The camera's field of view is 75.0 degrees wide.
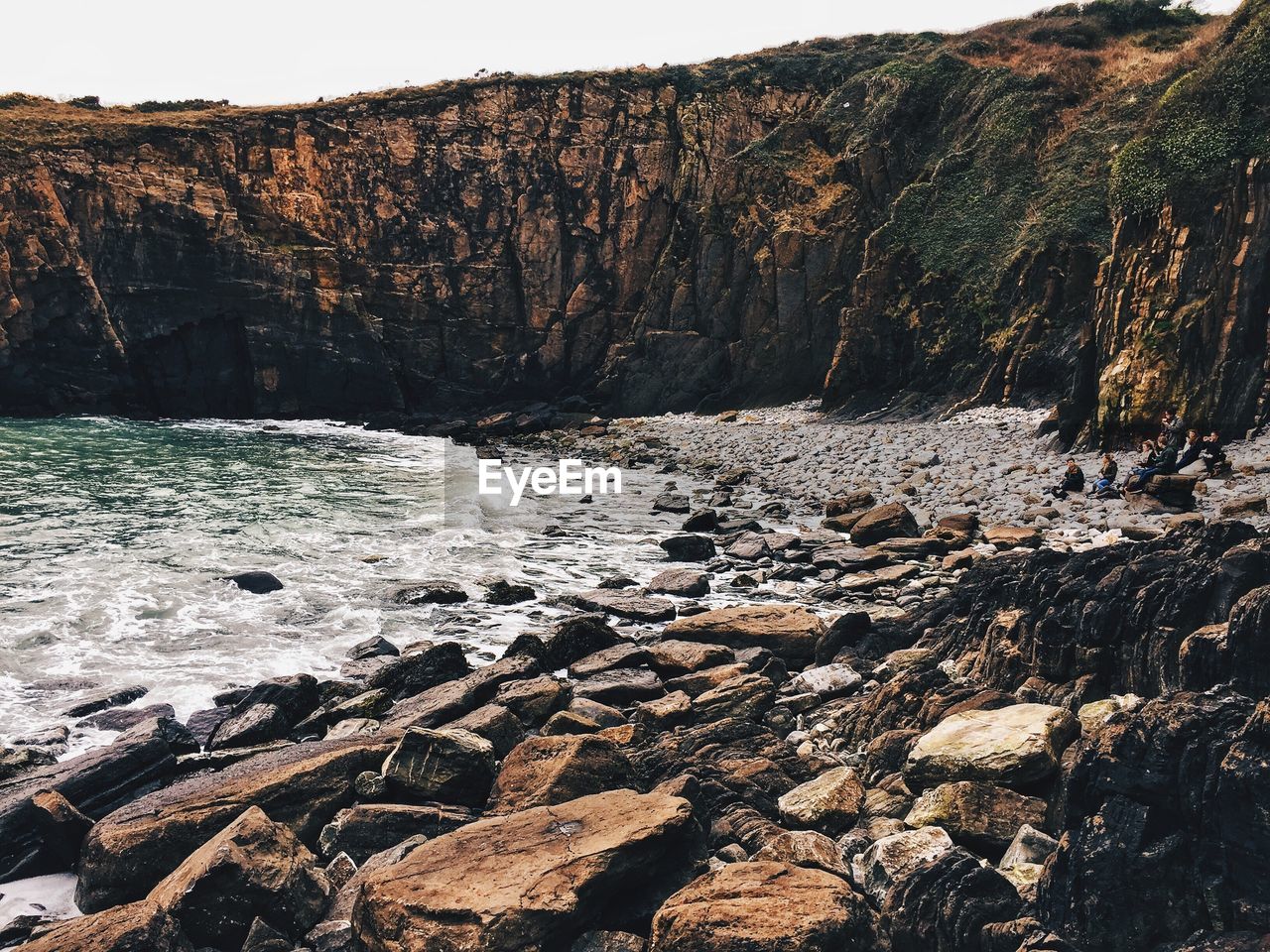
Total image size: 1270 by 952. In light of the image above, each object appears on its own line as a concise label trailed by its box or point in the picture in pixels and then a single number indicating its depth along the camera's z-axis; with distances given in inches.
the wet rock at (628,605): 493.0
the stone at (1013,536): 589.3
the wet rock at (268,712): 331.3
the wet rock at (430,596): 533.6
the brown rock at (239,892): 207.3
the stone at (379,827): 244.4
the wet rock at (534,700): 335.9
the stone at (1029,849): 194.9
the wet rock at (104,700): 362.6
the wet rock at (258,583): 552.4
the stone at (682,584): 540.7
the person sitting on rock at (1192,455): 678.5
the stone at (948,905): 174.2
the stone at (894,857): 192.9
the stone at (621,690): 358.0
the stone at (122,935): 197.2
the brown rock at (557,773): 246.5
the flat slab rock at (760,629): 404.8
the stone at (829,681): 337.7
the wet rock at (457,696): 327.9
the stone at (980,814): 205.6
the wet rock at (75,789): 254.7
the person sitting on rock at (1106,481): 673.9
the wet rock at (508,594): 535.2
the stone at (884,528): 656.4
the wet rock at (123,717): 350.0
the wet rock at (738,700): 323.9
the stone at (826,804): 230.1
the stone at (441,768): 265.3
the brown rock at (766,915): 171.2
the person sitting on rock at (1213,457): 655.1
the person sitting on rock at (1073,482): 704.4
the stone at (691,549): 644.1
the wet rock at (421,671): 377.7
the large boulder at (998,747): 217.9
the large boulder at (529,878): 180.2
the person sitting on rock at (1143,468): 664.4
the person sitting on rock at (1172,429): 692.7
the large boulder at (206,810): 235.9
